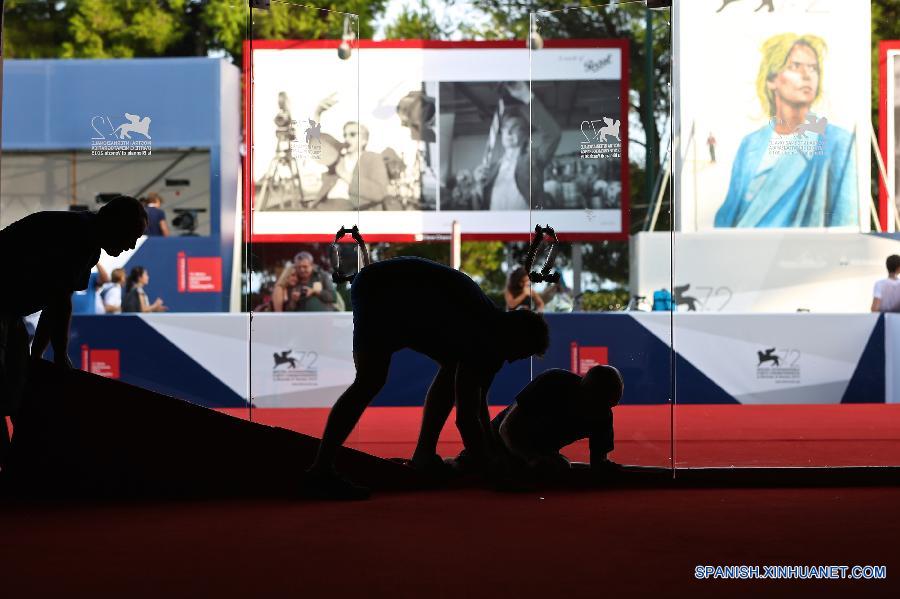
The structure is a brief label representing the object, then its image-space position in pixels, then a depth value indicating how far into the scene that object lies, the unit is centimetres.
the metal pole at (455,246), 1176
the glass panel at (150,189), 850
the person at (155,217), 1121
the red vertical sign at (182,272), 1080
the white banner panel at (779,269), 1182
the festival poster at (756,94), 1220
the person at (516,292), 946
